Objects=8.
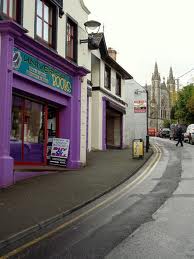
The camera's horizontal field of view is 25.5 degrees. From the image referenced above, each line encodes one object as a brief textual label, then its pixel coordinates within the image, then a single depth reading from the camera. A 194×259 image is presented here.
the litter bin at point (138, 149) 22.36
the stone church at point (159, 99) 128.12
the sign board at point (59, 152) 17.66
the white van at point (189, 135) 38.45
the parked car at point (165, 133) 62.38
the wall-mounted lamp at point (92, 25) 17.41
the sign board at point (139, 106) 40.10
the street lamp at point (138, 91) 42.78
